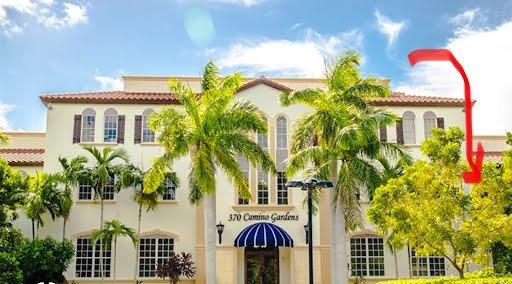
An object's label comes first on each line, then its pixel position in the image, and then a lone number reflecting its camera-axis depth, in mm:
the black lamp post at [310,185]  17328
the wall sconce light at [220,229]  28703
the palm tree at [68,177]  27131
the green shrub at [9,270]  21845
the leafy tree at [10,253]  22000
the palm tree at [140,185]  28062
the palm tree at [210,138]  22859
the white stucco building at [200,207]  29141
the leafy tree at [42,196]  26406
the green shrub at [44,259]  25062
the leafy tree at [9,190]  24219
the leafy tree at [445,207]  18156
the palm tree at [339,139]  22875
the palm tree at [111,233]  26734
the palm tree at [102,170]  27594
